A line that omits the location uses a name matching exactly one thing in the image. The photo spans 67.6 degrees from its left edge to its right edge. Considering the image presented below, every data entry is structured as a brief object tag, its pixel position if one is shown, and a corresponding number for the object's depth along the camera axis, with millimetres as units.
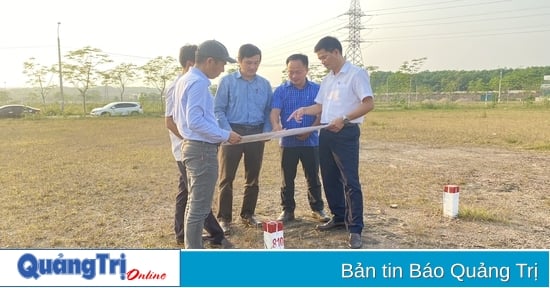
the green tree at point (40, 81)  33438
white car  30281
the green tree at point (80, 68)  30672
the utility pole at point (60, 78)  30062
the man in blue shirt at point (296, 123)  4070
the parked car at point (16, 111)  27688
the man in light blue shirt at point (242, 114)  3854
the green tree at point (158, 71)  35531
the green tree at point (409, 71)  42503
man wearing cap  2748
